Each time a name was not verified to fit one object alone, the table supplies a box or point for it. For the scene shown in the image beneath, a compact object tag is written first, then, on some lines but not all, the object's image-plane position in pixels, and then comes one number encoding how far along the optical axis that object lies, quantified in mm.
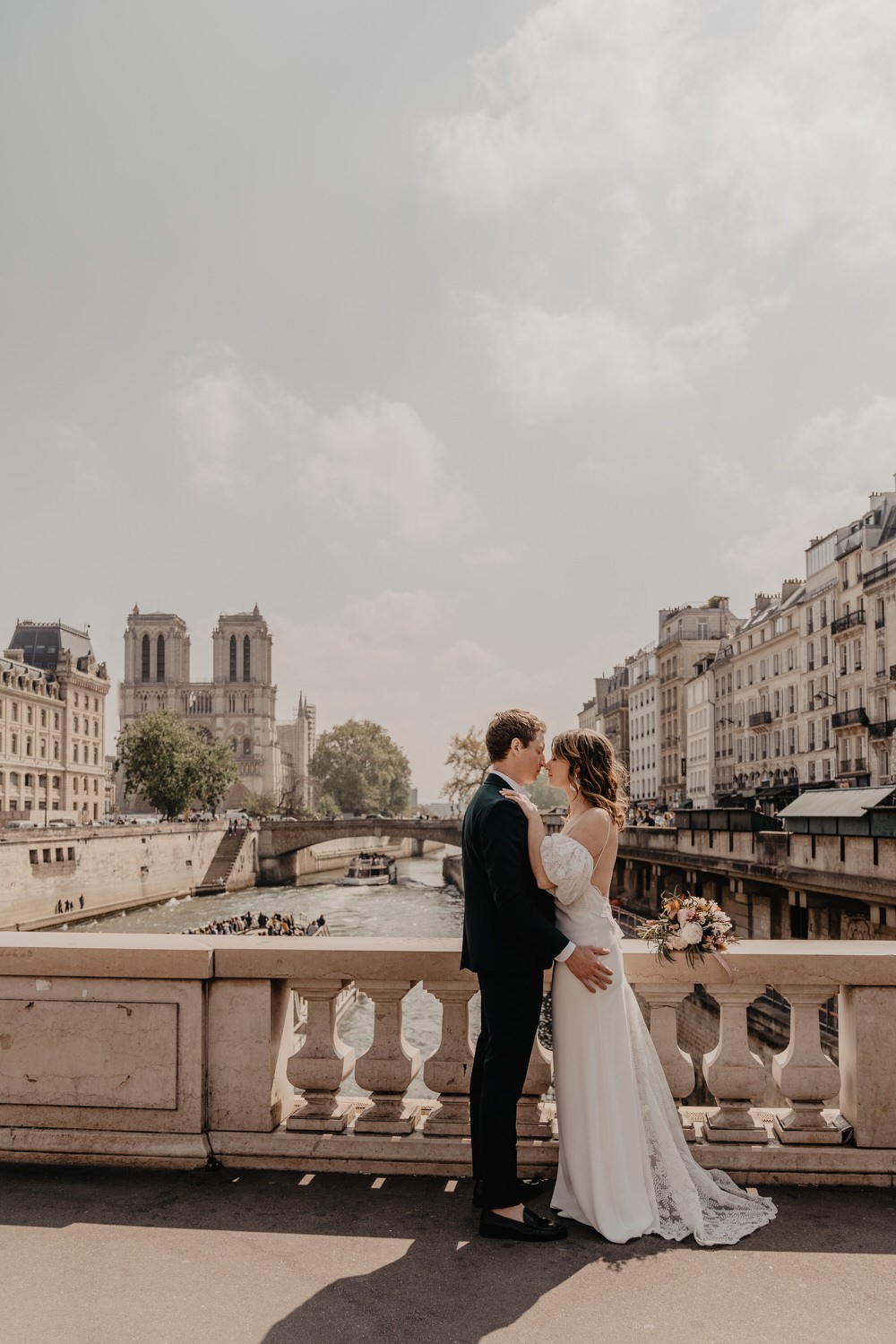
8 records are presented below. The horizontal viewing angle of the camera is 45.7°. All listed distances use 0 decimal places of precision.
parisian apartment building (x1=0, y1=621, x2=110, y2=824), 77875
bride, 4230
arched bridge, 78000
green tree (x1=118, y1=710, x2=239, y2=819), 81938
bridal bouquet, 4801
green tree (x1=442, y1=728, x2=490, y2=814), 84625
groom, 4293
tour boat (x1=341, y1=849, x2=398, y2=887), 81438
